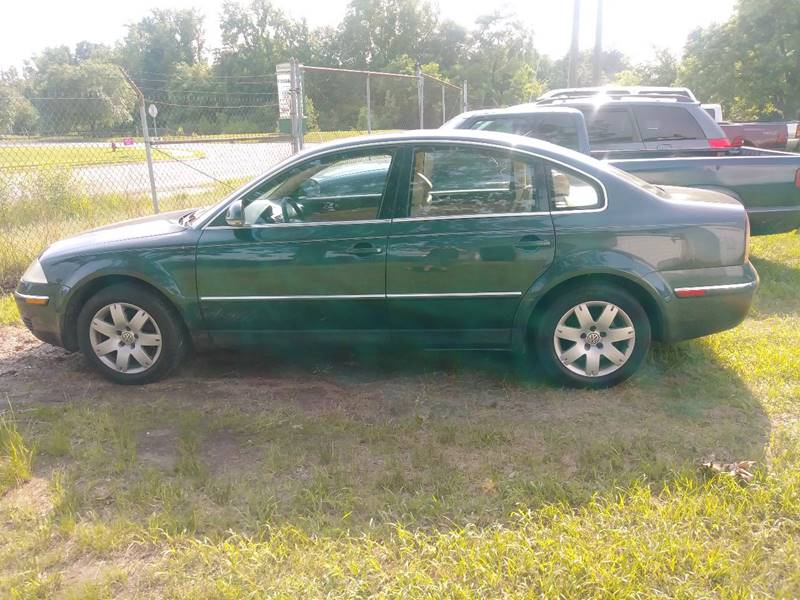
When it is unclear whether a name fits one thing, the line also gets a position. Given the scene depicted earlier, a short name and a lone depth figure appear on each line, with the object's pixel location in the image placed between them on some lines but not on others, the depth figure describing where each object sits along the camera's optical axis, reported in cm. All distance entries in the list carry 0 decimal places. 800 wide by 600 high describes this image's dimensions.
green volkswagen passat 394
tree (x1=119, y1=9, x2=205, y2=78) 6556
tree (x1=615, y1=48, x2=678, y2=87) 3810
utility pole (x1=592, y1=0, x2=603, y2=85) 2234
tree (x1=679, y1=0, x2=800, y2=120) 2706
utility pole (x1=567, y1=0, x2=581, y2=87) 2164
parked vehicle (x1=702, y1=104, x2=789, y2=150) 1366
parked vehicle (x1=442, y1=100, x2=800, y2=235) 647
